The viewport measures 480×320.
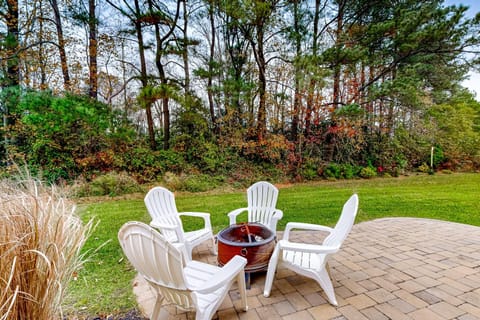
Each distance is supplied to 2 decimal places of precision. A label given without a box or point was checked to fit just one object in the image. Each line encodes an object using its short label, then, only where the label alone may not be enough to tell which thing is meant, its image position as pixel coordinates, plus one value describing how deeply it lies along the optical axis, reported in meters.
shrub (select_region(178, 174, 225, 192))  7.05
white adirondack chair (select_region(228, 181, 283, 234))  3.29
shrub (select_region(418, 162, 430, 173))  9.68
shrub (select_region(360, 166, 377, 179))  8.90
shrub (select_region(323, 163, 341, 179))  8.73
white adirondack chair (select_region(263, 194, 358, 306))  1.96
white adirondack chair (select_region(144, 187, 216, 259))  2.59
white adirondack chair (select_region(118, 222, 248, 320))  1.44
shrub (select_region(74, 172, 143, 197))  6.12
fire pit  2.23
